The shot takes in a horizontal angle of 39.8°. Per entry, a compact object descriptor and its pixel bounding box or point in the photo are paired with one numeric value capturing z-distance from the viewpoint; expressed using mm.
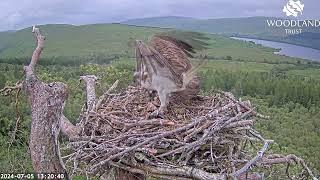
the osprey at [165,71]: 4535
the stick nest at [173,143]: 4133
